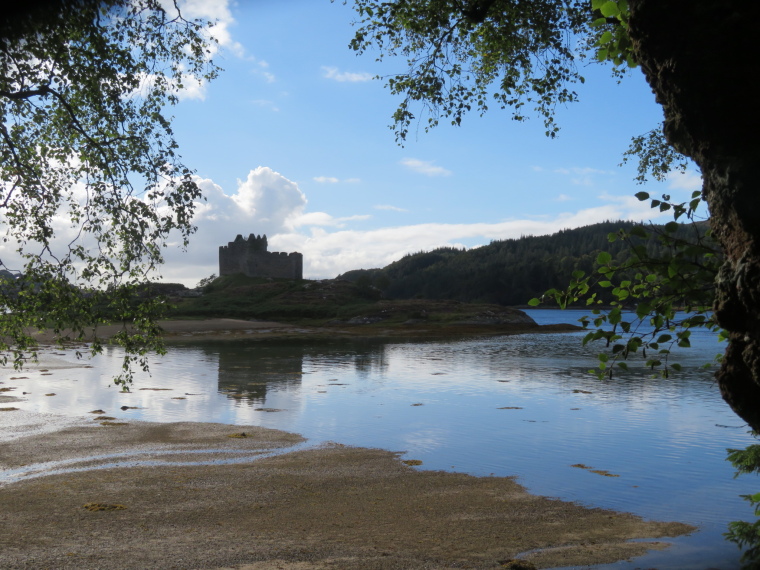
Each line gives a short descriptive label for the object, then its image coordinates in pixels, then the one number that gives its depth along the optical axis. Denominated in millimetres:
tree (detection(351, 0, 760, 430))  3807
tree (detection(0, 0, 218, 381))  10188
